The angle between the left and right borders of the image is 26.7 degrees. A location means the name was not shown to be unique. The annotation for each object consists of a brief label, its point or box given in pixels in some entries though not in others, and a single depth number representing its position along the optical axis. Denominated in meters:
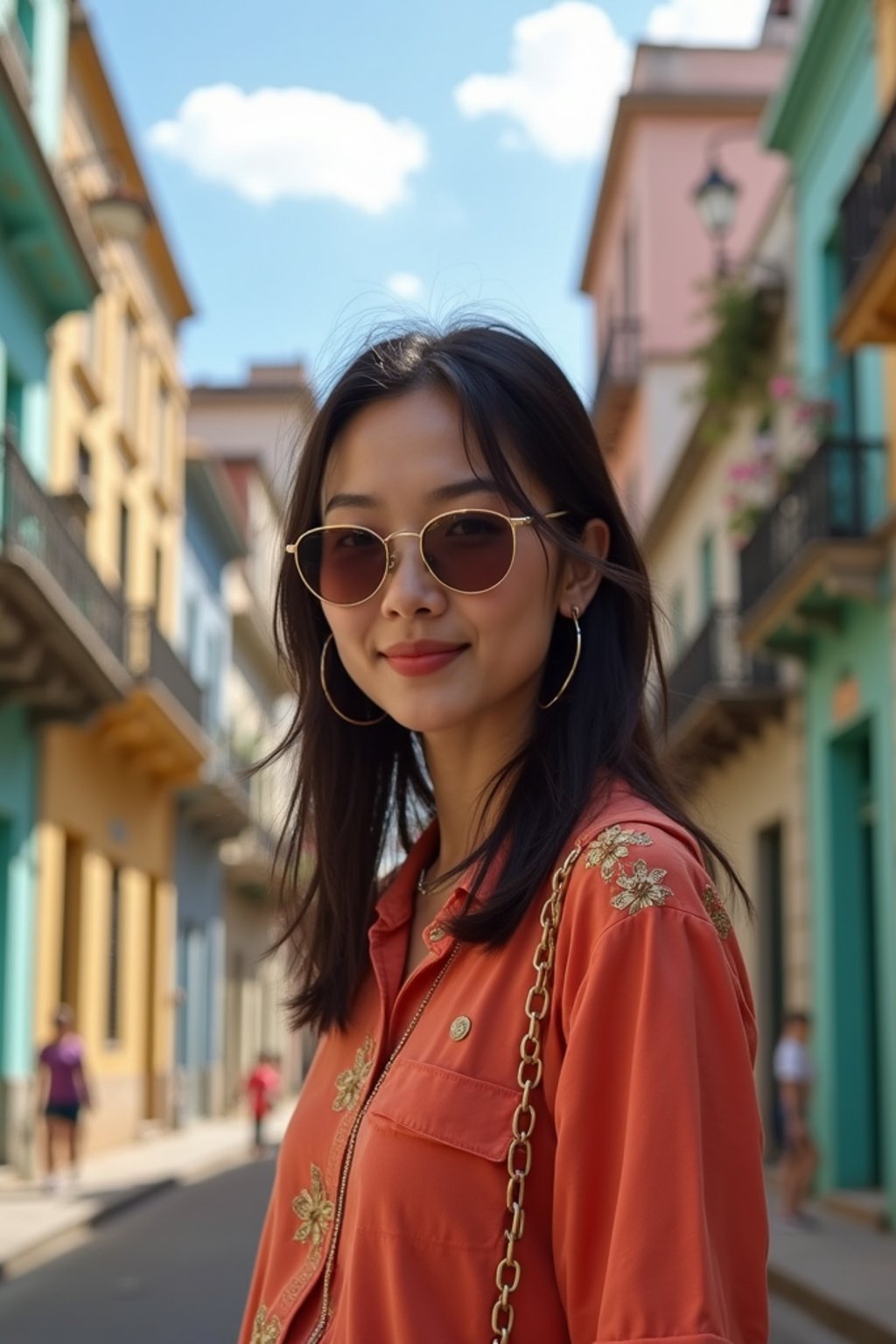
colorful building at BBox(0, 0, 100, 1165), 16.75
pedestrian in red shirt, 24.81
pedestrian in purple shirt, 17.48
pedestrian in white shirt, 14.58
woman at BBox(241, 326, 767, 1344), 1.55
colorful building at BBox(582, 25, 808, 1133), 19.47
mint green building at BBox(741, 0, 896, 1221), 14.90
